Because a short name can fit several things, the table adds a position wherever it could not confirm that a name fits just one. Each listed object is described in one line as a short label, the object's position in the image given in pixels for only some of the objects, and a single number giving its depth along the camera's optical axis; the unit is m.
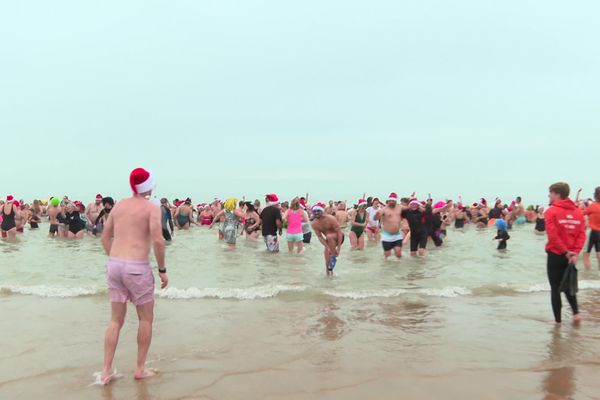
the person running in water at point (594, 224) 8.83
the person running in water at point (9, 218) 14.59
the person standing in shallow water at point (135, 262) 3.63
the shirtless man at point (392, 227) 10.64
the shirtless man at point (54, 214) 15.94
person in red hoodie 5.07
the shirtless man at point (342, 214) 17.12
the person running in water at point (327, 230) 8.52
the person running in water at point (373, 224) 14.69
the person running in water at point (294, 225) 11.85
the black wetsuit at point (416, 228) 10.91
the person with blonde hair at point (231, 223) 12.70
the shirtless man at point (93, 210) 15.67
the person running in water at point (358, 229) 13.11
